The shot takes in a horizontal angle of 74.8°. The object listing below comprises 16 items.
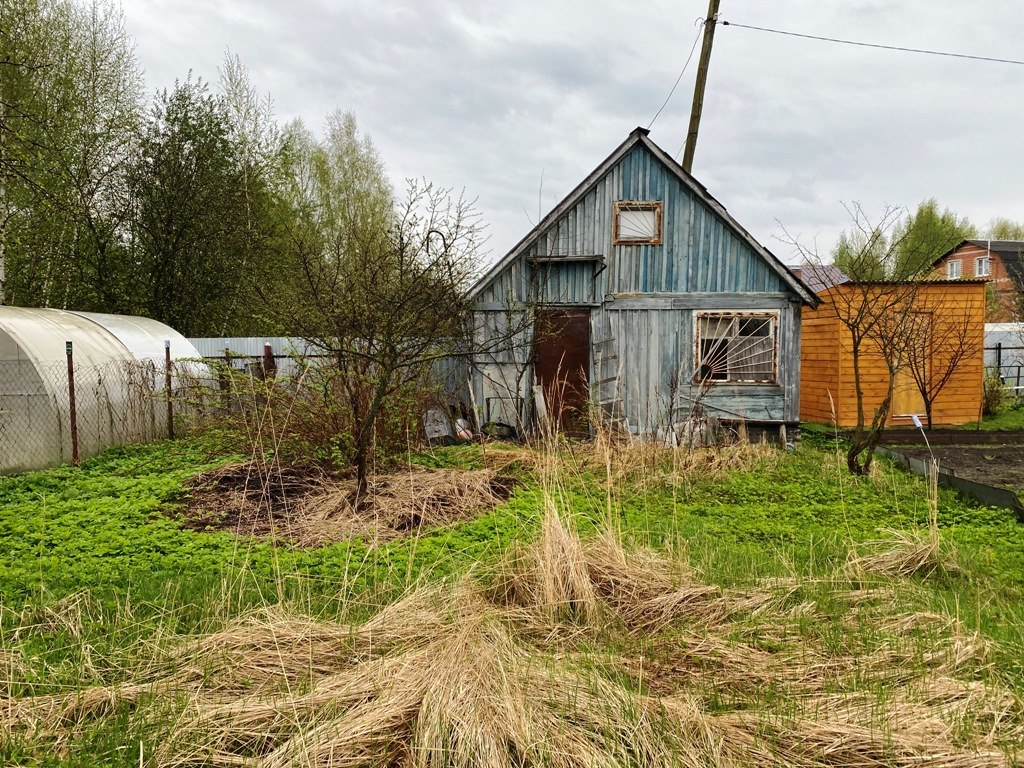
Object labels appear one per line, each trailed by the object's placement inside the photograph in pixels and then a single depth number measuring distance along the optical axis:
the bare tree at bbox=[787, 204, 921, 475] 8.35
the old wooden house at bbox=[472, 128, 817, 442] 11.92
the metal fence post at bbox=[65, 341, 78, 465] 9.52
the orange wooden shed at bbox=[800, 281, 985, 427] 14.02
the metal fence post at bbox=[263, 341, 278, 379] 13.25
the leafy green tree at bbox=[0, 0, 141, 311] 15.75
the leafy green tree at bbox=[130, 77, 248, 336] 18.41
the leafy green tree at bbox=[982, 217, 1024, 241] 55.38
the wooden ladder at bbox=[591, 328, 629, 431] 12.09
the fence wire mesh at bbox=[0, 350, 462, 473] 8.98
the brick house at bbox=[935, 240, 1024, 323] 34.41
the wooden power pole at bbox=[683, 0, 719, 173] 13.88
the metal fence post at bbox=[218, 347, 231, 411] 8.64
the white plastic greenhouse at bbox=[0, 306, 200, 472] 9.41
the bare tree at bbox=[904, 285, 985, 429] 13.92
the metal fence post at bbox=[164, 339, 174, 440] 11.53
